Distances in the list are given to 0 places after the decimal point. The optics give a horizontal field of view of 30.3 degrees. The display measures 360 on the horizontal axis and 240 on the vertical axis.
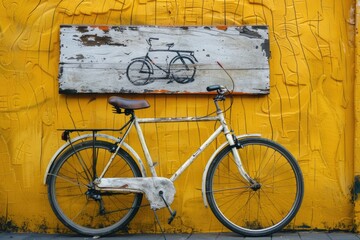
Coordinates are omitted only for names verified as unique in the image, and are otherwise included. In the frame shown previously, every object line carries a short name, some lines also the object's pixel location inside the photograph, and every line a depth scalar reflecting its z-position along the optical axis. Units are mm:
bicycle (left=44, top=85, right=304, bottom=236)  6086
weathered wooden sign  6352
